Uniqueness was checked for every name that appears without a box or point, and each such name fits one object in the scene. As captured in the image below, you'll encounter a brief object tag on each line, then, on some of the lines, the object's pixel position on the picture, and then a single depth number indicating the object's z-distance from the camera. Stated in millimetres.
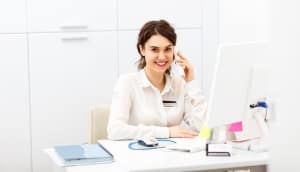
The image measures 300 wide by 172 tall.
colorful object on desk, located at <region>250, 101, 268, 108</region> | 2045
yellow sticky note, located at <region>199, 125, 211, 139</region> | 2061
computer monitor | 1891
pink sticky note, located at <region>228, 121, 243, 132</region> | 2137
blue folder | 1995
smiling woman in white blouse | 2682
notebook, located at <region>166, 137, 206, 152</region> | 2098
